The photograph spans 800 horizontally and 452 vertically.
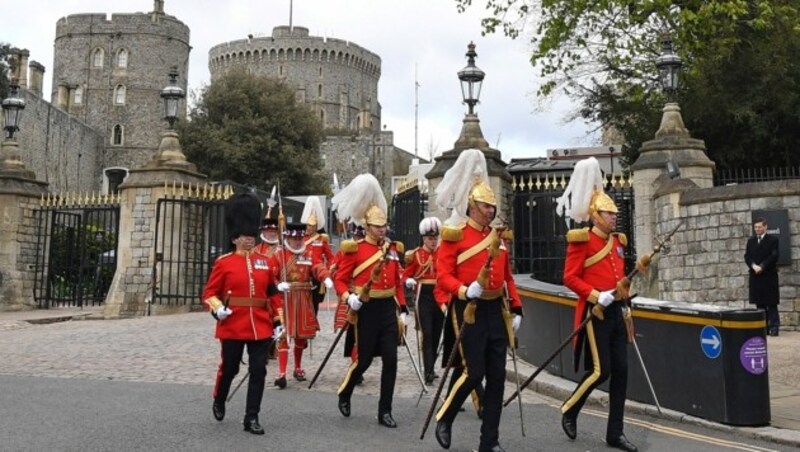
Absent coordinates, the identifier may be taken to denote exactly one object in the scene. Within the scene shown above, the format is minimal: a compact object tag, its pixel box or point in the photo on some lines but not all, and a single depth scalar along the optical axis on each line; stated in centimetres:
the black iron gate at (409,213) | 1670
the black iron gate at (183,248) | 1747
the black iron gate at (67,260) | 1944
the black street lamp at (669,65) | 1470
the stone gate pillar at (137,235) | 1761
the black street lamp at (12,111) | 1872
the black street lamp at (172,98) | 1752
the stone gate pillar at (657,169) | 1485
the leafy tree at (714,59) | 1966
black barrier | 632
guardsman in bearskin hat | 643
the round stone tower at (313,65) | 8775
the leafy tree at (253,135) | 4306
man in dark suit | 1183
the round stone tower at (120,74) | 6538
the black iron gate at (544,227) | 1593
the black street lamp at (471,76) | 1464
